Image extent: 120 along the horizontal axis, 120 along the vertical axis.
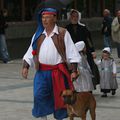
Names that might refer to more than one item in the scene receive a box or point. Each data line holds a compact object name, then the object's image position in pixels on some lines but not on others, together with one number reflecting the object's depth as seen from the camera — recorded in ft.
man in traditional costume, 23.41
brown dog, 23.82
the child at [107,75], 37.24
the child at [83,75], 33.19
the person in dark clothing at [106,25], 69.77
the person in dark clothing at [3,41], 60.13
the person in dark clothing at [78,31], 33.04
